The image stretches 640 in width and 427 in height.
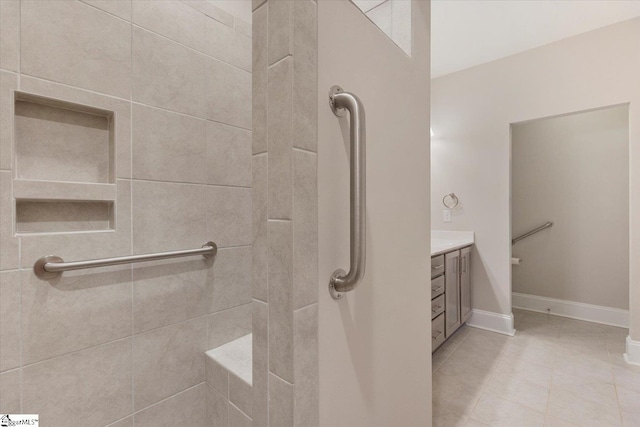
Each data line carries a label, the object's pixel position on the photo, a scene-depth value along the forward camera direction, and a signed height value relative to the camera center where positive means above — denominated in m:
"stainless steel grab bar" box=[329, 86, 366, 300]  0.73 +0.06
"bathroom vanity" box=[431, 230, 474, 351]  2.21 -0.62
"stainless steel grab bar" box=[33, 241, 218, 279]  0.97 -0.17
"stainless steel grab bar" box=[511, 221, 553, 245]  3.37 -0.25
